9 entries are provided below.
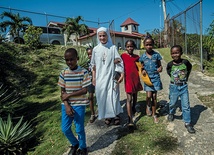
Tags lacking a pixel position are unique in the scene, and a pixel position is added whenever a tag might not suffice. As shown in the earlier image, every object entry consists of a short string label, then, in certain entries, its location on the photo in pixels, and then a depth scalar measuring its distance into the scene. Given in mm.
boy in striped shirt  2617
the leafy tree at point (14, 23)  14028
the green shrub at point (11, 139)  3925
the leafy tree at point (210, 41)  7927
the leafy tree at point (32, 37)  12984
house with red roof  25595
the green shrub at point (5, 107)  5371
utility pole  19375
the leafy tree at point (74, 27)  21267
